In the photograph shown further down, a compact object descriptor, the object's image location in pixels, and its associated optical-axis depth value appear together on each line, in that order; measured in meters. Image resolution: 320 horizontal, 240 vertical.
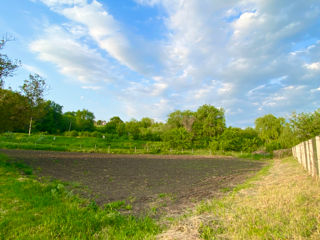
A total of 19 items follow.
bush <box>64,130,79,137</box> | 55.91
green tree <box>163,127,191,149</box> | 40.88
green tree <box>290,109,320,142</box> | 26.25
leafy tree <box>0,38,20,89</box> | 10.95
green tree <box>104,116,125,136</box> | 66.19
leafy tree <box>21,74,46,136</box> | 13.24
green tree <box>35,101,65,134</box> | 60.16
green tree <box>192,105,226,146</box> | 46.16
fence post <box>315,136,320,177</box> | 5.52
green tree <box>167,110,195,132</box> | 50.41
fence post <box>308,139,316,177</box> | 6.55
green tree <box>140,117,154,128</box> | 76.72
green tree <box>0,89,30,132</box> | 10.88
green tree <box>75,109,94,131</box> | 74.69
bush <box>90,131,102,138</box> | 56.72
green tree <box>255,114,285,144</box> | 44.38
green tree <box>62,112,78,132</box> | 71.28
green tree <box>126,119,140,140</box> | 58.27
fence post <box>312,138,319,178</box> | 6.09
